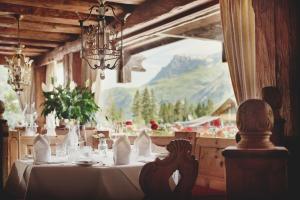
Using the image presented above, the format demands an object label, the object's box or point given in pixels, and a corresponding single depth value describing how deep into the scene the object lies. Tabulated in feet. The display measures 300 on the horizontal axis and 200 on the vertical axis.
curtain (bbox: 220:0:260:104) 12.26
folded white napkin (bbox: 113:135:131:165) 9.26
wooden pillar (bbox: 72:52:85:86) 25.55
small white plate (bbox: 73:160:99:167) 8.99
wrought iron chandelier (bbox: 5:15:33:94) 21.59
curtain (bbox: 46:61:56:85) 30.56
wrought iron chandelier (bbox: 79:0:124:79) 10.96
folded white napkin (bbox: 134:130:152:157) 10.81
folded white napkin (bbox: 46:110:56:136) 16.15
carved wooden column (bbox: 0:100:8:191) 5.16
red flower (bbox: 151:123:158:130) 19.06
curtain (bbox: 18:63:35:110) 32.76
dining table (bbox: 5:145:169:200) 8.63
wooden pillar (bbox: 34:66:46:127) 32.56
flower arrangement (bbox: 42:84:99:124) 14.20
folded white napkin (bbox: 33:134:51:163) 9.70
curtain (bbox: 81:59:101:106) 23.76
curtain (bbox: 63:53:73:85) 25.84
